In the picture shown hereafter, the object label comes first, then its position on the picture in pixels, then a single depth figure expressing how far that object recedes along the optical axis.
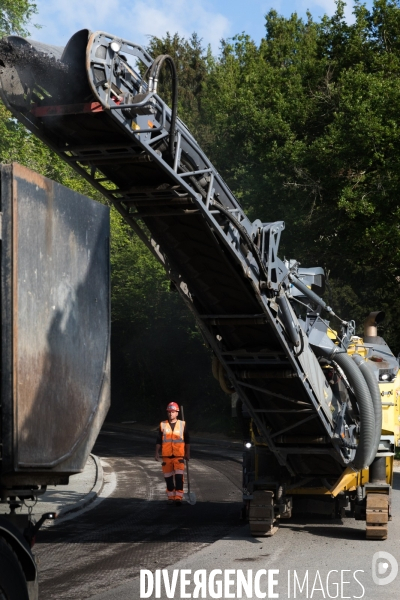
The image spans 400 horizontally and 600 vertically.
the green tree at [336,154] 25.02
